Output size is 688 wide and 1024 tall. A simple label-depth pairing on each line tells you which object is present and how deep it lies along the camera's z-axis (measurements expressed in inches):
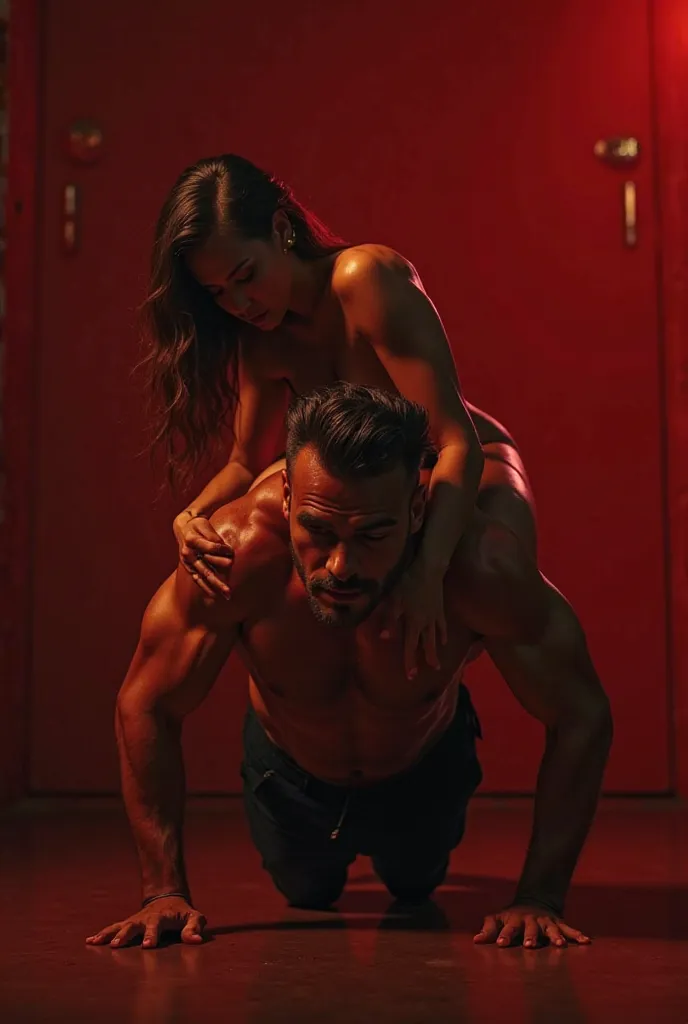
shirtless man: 132.2
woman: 138.2
